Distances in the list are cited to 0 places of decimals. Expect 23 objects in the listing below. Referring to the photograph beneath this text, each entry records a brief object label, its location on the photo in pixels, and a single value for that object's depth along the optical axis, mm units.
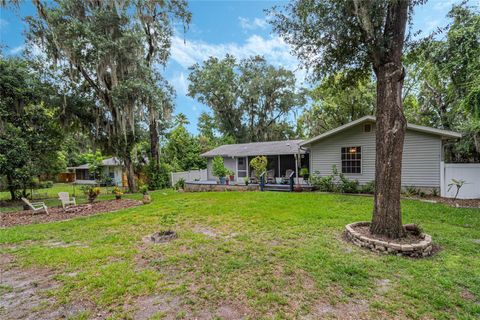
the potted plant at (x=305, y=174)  12742
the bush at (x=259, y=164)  13492
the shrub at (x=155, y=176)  16000
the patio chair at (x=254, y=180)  13937
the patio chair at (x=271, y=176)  13984
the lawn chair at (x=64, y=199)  9001
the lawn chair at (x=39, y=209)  8162
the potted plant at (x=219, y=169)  15047
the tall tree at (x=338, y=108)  17828
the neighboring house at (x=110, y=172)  22561
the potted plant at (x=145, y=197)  9789
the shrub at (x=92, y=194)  9992
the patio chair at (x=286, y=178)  13134
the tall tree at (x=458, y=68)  6879
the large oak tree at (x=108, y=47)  10188
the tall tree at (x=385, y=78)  4422
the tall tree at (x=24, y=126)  9891
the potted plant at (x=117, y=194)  10812
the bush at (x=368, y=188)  10015
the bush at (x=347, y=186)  10323
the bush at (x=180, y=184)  14656
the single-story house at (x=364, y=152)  9141
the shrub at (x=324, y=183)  11045
